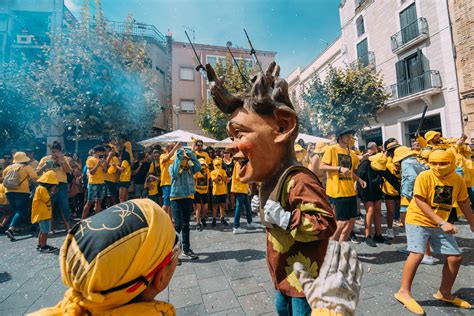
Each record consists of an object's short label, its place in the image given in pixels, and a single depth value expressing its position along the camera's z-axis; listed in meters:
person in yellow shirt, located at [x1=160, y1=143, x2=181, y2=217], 5.14
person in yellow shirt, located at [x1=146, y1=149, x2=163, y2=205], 6.64
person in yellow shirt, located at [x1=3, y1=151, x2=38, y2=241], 5.45
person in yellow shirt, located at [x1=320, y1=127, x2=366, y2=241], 3.85
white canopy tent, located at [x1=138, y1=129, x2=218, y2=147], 8.72
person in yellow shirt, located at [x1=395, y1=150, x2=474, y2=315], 2.60
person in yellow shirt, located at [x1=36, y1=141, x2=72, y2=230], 5.46
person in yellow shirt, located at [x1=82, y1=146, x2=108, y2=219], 6.16
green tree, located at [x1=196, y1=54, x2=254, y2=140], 16.08
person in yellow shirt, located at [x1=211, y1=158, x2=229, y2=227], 6.41
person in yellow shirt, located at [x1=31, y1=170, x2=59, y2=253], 4.48
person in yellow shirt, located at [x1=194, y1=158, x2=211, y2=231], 5.93
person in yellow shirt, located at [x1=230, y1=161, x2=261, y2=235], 5.57
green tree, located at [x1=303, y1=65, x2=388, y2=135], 13.56
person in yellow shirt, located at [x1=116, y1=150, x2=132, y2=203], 6.82
